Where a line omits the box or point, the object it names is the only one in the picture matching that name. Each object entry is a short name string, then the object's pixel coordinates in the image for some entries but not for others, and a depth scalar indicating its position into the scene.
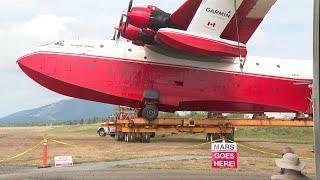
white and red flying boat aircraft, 24.69
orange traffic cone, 16.21
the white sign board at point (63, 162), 16.06
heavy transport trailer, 27.70
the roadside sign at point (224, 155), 14.11
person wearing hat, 4.76
